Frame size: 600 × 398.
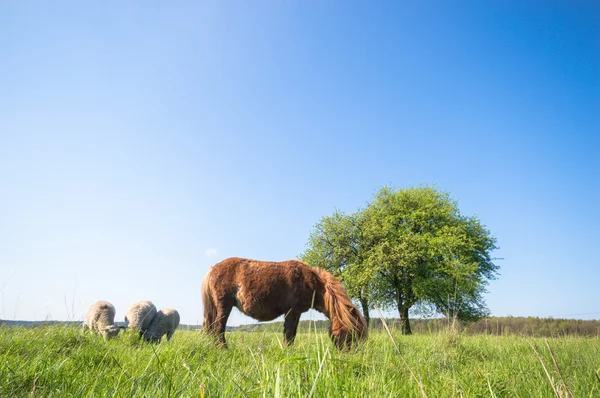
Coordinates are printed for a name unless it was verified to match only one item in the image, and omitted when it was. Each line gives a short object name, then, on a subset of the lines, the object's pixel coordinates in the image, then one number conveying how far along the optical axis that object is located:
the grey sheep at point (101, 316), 11.17
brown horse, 7.44
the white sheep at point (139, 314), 11.62
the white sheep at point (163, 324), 11.78
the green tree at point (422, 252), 26.05
